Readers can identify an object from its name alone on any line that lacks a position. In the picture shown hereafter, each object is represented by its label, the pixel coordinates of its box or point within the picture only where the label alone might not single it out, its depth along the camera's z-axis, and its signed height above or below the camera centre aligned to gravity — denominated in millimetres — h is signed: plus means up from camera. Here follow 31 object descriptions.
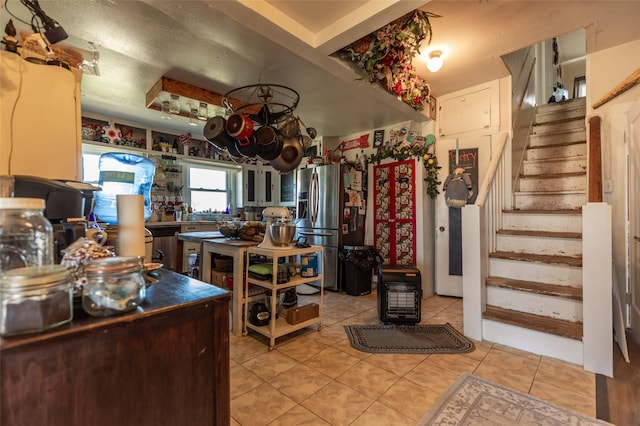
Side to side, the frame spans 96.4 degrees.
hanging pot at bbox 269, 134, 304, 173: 2900 +615
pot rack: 2885 +1355
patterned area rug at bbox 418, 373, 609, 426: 1561 -1133
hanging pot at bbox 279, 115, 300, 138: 2908 +893
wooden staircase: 2375 -400
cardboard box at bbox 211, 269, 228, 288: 2883 -646
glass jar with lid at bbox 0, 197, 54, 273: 719 -43
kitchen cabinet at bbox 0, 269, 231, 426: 626 -392
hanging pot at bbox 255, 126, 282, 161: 2748 +708
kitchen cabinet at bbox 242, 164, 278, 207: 6004 +637
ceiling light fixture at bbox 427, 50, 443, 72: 2795 +1502
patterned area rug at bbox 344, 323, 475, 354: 2387 -1130
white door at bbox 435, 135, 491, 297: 3768 -226
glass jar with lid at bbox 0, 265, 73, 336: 611 -185
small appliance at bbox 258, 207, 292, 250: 2563 -30
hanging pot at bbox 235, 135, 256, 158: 2651 +662
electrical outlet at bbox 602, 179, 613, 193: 2803 +267
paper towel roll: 1104 -43
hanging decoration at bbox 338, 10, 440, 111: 2275 +1429
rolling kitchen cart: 2402 -624
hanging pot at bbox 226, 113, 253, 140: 2568 +800
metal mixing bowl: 2543 -162
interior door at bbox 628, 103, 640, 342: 2430 -71
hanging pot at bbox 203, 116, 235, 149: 2615 +761
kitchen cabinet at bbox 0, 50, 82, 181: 1174 +431
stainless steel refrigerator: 4238 +36
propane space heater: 2910 -858
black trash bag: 4000 -626
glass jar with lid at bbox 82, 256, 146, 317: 748 -190
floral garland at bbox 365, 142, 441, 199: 3908 +724
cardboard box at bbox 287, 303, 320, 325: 2598 -914
